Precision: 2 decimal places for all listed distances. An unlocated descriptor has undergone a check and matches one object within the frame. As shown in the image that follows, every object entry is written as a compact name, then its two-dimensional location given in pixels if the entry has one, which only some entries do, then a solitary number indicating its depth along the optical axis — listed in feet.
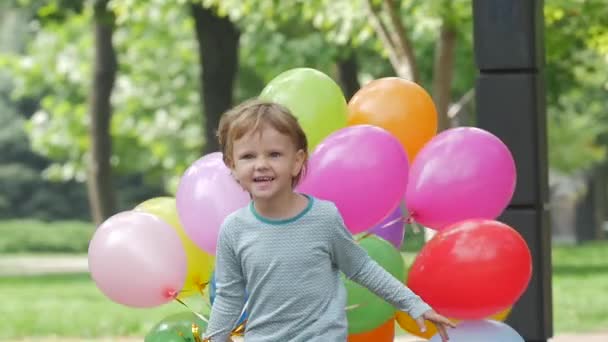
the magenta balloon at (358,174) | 26.50
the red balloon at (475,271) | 26.41
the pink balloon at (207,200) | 27.44
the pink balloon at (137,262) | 28.20
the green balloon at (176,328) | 28.48
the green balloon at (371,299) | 27.31
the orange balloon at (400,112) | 29.59
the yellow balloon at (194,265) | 28.97
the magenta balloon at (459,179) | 27.53
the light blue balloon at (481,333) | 26.52
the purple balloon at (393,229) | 29.34
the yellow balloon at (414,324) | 28.70
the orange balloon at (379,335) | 28.15
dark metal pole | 32.85
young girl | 21.80
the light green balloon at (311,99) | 28.64
